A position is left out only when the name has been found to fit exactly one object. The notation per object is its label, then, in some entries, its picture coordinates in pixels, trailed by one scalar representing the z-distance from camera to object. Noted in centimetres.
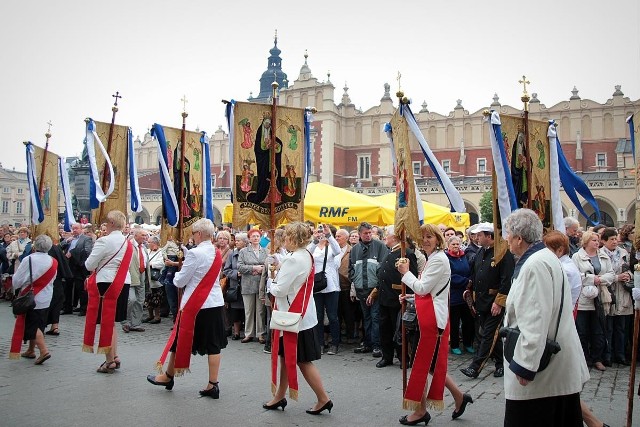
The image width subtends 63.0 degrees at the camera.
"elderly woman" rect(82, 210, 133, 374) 679
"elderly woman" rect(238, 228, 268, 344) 954
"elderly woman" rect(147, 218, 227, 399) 591
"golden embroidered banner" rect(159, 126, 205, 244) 867
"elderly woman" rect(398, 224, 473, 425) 508
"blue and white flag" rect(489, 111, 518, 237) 638
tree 3756
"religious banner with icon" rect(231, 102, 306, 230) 722
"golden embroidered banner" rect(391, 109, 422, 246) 581
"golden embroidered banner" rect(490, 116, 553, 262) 665
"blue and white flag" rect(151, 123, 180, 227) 838
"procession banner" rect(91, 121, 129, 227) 906
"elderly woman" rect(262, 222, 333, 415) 531
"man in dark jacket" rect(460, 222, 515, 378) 686
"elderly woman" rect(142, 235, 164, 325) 1145
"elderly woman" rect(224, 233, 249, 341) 993
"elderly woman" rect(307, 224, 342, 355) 854
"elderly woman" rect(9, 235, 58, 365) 734
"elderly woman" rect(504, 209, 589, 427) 324
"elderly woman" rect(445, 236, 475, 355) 858
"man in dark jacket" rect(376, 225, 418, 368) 762
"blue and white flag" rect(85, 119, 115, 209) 862
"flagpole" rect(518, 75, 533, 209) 691
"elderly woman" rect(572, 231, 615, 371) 768
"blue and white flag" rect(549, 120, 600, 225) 746
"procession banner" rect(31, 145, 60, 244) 986
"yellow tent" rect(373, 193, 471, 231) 1331
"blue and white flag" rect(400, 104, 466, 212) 605
